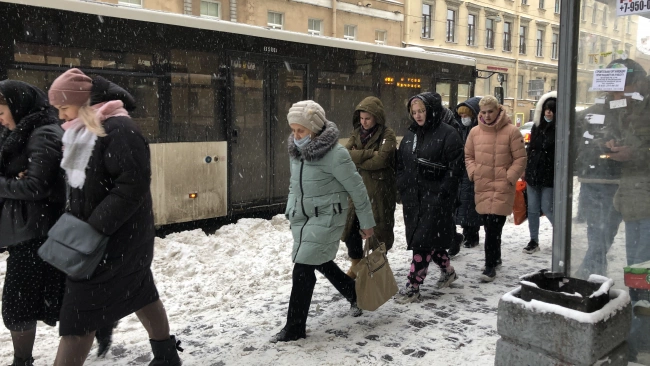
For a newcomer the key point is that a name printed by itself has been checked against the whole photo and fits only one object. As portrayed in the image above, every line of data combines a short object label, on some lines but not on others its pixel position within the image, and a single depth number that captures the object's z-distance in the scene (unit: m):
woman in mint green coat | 4.07
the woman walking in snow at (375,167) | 5.08
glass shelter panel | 3.52
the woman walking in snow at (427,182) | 4.99
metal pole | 3.63
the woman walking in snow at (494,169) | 5.80
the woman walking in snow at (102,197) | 2.93
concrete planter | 2.86
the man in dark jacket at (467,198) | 7.00
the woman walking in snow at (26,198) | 3.28
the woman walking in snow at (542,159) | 6.41
